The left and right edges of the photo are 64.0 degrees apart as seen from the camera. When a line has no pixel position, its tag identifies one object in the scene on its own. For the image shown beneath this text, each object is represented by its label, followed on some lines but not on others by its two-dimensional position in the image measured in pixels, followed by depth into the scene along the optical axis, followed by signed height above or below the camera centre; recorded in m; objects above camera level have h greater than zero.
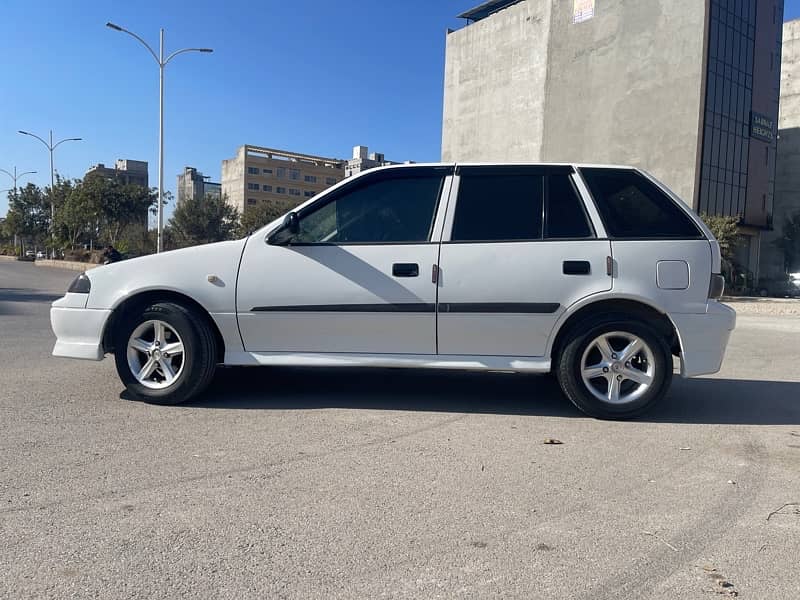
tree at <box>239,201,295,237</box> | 51.83 +3.50
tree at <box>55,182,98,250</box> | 39.97 +2.49
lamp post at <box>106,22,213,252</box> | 27.97 +5.71
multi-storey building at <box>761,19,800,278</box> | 56.91 +12.47
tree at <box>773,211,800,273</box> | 50.73 +2.47
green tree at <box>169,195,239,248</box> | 49.91 +2.74
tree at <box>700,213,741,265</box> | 29.75 +1.90
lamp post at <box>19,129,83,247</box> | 48.72 +3.35
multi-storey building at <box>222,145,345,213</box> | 114.88 +15.47
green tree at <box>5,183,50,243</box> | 59.53 +3.46
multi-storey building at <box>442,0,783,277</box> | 43.91 +13.28
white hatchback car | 4.73 -0.21
